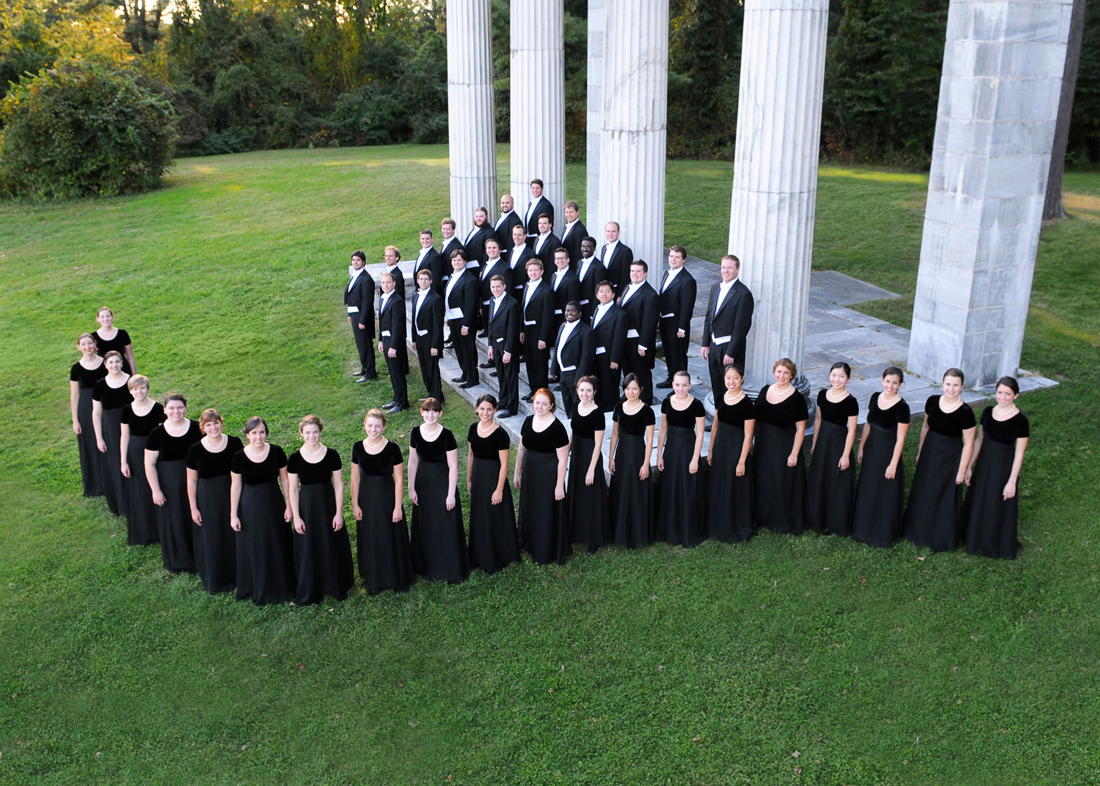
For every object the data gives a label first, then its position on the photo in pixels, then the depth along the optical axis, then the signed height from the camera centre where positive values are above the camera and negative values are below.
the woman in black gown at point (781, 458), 7.21 -2.62
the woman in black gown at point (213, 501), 6.57 -2.66
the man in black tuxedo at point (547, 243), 11.12 -1.47
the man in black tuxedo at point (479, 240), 12.00 -1.55
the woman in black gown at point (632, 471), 7.07 -2.65
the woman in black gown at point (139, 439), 7.40 -2.47
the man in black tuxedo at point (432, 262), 10.97 -1.66
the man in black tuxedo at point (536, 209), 12.34 -1.20
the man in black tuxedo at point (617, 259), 10.04 -1.49
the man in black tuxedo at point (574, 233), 11.42 -1.39
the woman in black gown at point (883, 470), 7.02 -2.64
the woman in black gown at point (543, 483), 6.84 -2.65
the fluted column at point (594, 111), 14.28 +0.06
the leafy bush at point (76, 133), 22.83 -0.40
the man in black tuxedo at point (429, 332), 9.96 -2.25
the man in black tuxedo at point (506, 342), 9.51 -2.26
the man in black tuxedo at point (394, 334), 10.05 -2.28
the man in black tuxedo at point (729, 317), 8.59 -1.81
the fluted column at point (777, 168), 7.97 -0.46
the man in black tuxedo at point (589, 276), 9.95 -1.66
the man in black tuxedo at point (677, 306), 9.38 -1.87
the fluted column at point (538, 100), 11.85 +0.19
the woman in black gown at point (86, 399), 8.26 -2.43
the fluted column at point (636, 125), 9.48 -0.10
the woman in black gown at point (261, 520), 6.44 -2.75
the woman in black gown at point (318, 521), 6.48 -2.76
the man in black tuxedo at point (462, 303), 10.12 -1.97
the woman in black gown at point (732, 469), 7.22 -2.69
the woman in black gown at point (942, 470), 6.90 -2.60
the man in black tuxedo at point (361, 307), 10.61 -2.12
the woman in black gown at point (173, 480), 6.94 -2.66
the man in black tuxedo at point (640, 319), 9.21 -1.95
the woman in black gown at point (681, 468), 7.11 -2.65
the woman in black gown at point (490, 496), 6.79 -2.73
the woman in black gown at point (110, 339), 8.76 -2.04
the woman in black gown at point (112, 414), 7.84 -2.42
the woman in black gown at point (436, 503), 6.67 -2.74
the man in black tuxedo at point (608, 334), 8.84 -2.03
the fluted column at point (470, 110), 12.86 +0.07
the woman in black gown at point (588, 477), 7.00 -2.69
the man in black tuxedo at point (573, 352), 8.74 -2.15
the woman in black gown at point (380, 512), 6.54 -2.73
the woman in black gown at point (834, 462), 7.17 -2.64
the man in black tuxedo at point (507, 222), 12.34 -1.36
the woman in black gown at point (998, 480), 6.77 -2.62
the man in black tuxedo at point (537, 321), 9.47 -2.03
